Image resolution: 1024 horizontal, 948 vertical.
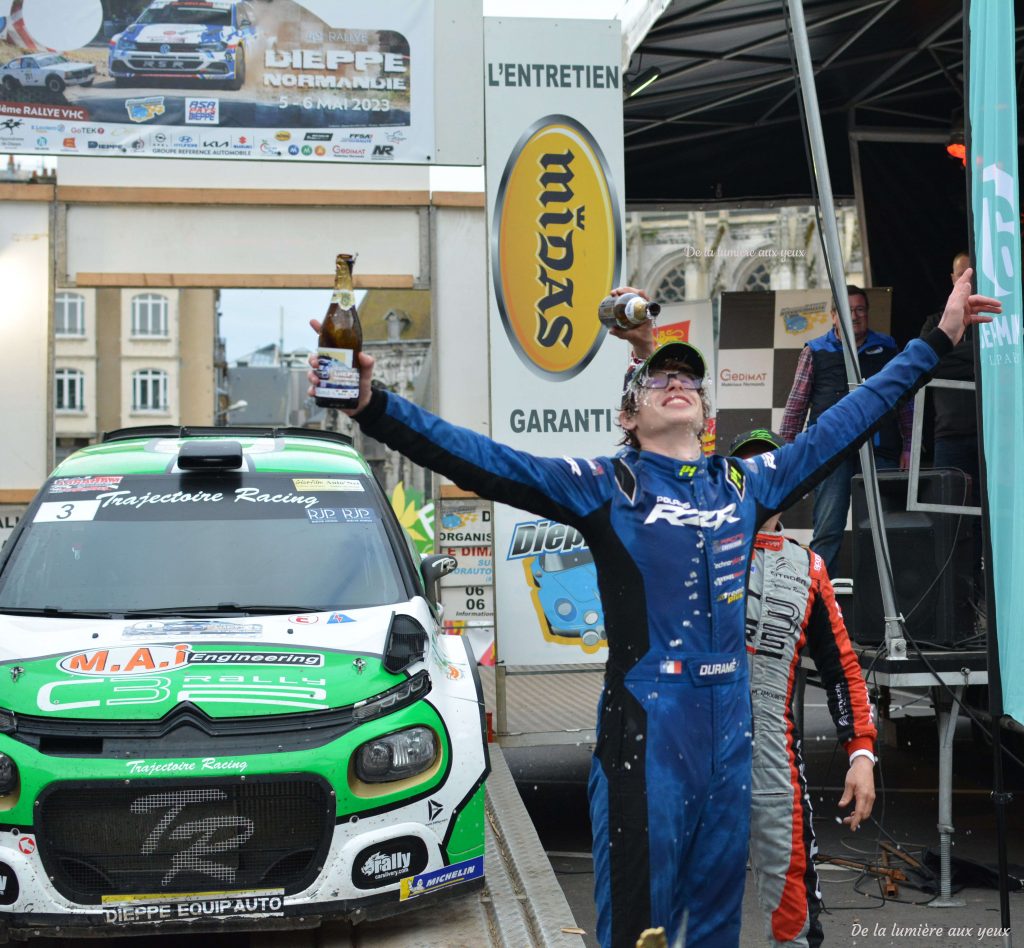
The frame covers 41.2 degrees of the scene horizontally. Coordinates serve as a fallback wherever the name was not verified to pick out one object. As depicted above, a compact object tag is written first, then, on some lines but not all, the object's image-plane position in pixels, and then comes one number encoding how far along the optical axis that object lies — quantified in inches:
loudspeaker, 271.7
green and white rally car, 169.6
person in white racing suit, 168.9
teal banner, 214.2
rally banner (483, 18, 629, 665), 303.4
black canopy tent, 373.7
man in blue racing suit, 128.9
